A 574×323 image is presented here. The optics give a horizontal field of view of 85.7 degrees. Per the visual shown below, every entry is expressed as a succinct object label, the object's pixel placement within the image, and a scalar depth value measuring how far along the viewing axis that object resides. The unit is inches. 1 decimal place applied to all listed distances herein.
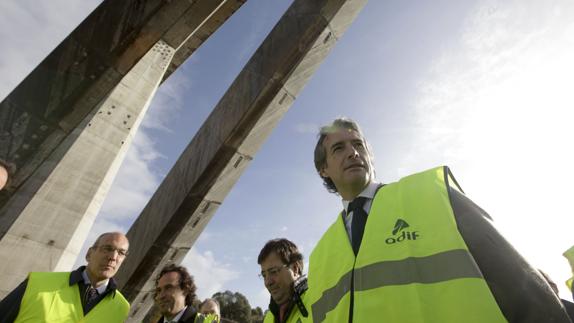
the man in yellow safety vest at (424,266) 35.6
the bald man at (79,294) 93.7
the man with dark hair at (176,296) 120.5
